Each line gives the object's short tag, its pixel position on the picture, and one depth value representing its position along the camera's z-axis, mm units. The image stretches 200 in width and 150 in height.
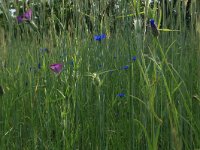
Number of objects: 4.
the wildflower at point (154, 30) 885
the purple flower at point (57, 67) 1339
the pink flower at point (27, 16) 1504
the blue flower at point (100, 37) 1608
